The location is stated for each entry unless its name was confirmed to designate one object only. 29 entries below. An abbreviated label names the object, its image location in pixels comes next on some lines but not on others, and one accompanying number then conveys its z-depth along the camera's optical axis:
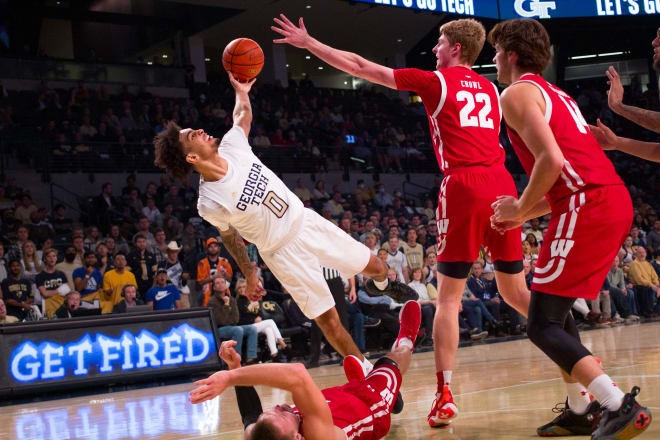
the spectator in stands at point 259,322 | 9.87
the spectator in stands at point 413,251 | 12.70
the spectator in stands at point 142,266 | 10.84
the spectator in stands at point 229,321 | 9.69
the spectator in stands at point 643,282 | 14.45
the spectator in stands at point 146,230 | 12.24
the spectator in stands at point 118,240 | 12.41
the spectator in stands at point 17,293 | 9.47
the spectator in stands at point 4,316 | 8.75
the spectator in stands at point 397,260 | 11.87
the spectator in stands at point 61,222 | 13.76
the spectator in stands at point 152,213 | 13.97
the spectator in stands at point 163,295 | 10.13
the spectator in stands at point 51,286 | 9.73
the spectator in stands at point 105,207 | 14.03
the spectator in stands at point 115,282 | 9.90
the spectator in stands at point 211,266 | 10.59
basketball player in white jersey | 4.78
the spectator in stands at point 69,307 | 9.40
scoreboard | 19.36
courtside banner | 8.02
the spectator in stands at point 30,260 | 10.44
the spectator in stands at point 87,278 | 10.12
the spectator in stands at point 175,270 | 10.89
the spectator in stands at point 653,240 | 15.95
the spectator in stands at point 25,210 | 13.06
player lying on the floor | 2.93
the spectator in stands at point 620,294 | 13.94
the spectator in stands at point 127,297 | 9.59
